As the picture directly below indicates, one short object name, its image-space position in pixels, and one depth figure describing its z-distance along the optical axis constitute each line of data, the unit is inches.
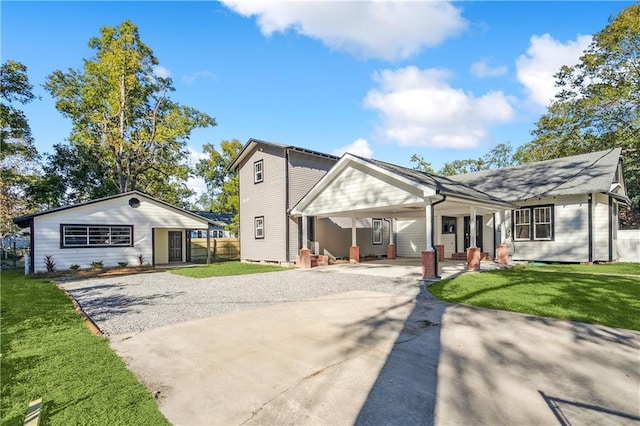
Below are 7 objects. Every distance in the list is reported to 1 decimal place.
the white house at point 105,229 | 585.6
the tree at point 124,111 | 989.2
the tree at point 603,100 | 780.0
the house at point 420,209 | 487.8
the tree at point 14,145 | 835.4
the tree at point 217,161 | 1264.8
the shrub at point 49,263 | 579.8
